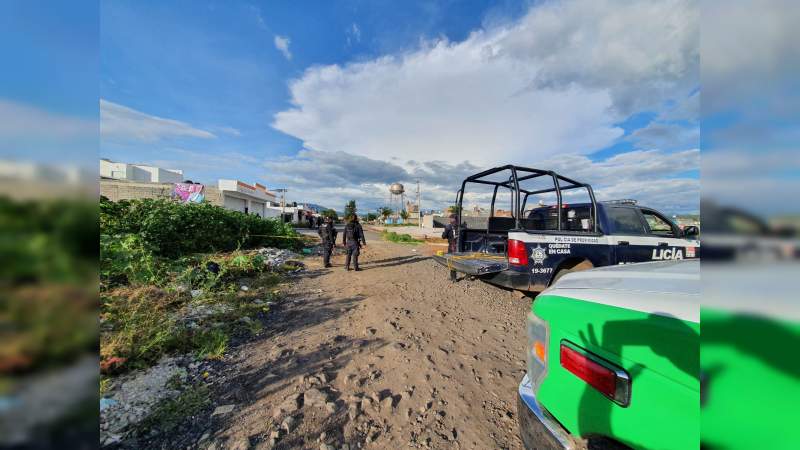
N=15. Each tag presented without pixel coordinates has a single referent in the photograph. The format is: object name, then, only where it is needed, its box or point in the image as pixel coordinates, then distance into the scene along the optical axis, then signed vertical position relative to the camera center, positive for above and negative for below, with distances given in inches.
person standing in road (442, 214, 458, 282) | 251.7 -11.4
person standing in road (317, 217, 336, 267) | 321.1 -17.2
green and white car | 36.7 -21.0
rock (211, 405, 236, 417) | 83.3 -54.7
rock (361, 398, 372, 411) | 87.0 -55.1
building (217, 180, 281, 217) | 1073.5 +118.2
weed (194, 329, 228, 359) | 113.3 -49.7
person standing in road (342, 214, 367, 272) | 295.4 -12.8
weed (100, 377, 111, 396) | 88.4 -51.2
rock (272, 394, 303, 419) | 83.3 -54.3
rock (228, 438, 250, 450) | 71.1 -55.1
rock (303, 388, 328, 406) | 87.7 -54.0
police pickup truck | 158.4 -9.9
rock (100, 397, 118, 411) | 82.5 -52.2
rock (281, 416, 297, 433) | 77.2 -54.5
